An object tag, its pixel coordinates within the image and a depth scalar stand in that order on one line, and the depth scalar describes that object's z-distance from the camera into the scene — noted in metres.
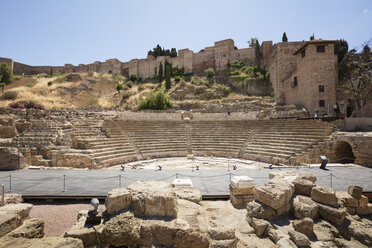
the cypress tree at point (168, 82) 40.21
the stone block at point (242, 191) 5.81
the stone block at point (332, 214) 4.66
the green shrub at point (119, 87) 44.53
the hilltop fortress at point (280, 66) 20.08
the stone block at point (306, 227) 4.23
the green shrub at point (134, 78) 51.09
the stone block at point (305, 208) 4.77
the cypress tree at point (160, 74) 44.55
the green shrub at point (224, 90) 36.62
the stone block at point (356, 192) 5.50
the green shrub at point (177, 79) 42.73
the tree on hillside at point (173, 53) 52.16
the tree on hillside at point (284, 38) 34.66
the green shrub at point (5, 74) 37.25
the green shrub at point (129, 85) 47.23
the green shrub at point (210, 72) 41.56
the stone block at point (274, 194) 4.80
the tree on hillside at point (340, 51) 24.27
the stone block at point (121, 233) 3.23
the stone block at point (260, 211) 4.74
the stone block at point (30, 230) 3.13
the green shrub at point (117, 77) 49.02
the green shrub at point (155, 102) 28.09
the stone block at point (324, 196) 5.00
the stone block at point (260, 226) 4.29
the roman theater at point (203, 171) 3.66
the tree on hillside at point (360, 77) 16.75
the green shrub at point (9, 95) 27.00
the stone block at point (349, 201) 5.46
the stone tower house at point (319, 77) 19.88
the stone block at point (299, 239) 3.78
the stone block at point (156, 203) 3.74
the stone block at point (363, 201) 5.52
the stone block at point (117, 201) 3.79
